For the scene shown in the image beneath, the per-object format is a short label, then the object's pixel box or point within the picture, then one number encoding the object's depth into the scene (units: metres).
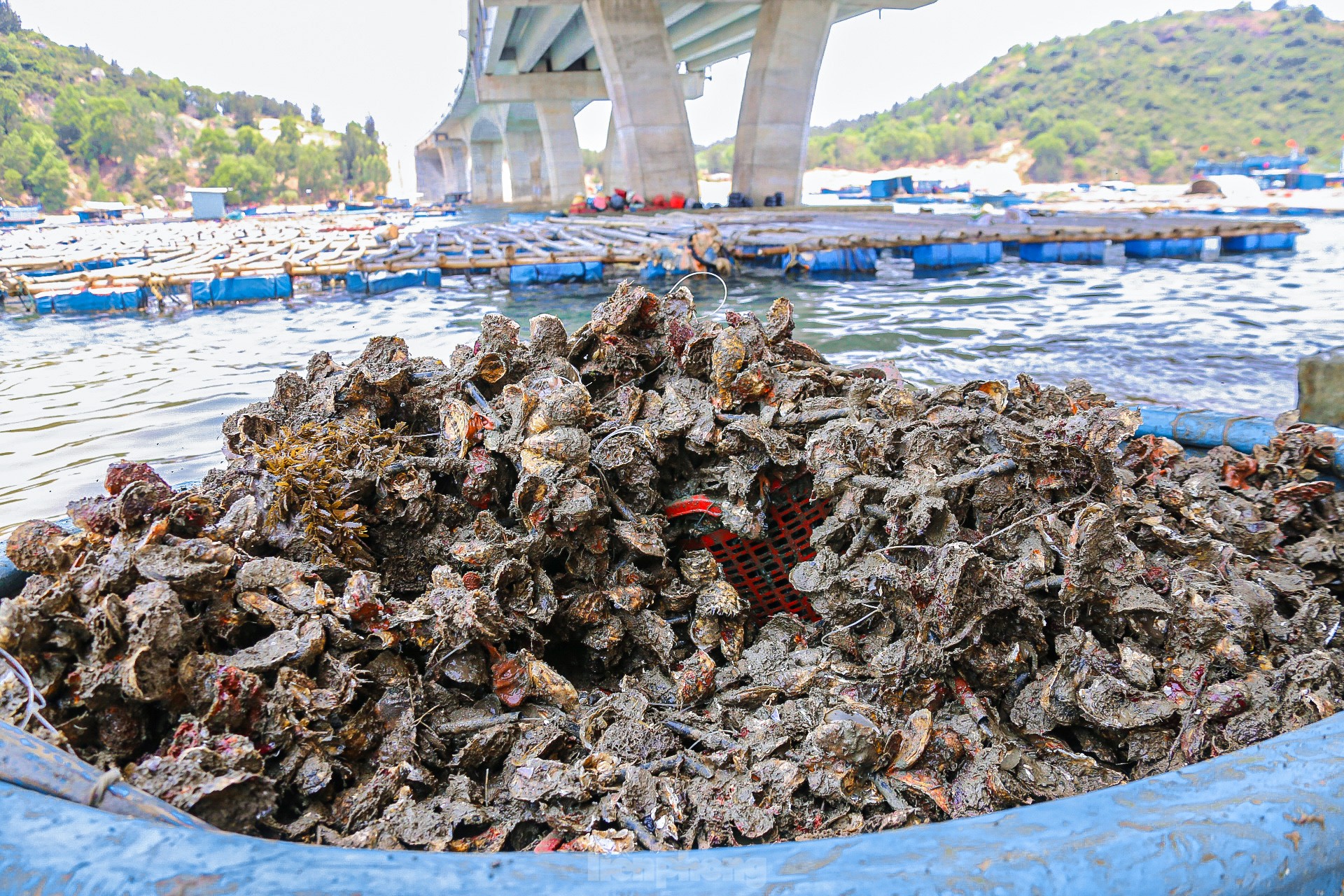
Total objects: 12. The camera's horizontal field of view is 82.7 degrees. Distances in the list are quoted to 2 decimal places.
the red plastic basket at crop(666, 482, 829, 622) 2.21
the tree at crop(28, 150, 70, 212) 66.00
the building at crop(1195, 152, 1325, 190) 40.16
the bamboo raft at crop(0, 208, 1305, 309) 12.33
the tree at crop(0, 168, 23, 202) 64.19
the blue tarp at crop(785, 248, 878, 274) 13.10
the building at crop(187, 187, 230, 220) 54.06
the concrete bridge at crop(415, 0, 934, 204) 20.73
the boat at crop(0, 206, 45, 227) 48.19
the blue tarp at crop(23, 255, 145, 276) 14.82
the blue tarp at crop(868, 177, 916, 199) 49.72
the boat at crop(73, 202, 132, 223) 57.25
